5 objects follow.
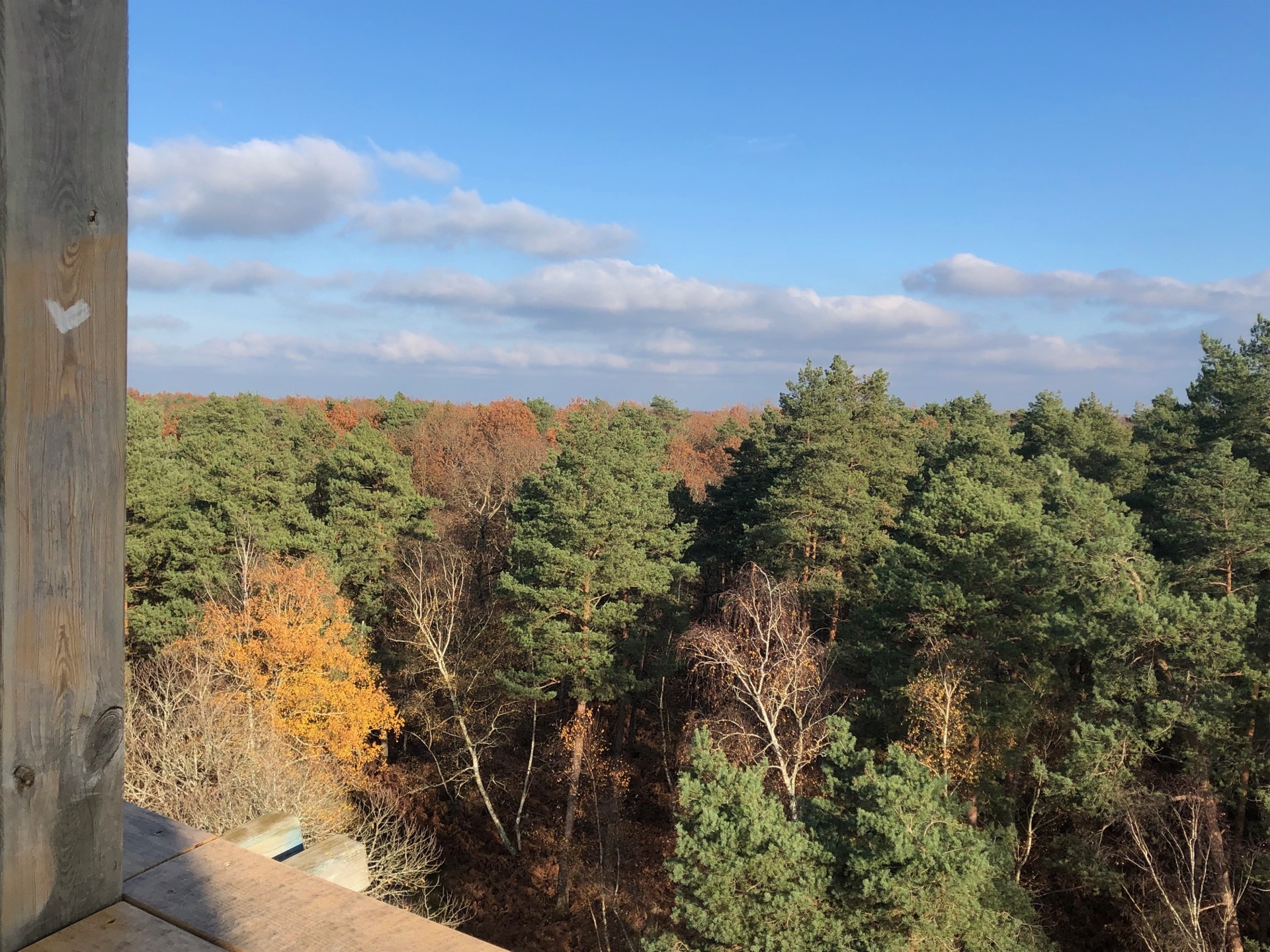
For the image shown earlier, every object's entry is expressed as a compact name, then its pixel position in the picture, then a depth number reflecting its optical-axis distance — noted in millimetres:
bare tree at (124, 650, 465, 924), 13016
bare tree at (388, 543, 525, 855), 19984
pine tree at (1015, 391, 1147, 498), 26906
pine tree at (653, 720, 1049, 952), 9516
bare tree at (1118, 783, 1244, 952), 12125
